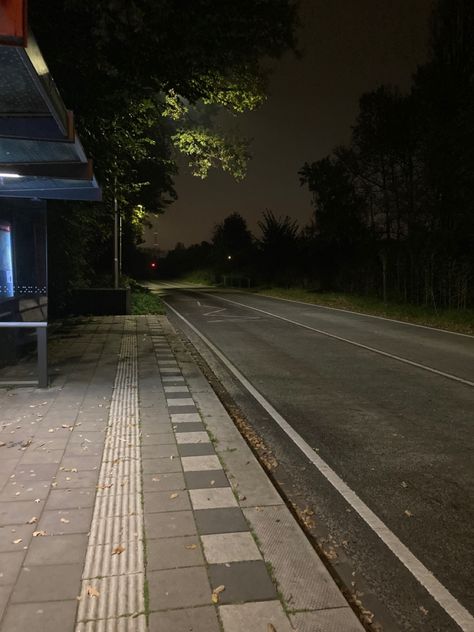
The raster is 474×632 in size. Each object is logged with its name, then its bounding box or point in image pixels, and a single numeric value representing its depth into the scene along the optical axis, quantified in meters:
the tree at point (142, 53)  6.88
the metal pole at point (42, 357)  7.51
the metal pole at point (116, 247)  21.80
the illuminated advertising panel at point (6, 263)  8.10
